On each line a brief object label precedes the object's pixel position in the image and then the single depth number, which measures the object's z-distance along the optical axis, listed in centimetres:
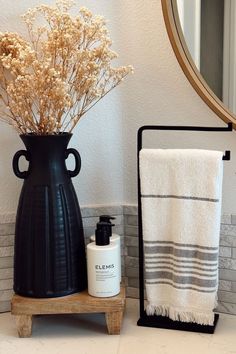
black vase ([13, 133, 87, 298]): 90
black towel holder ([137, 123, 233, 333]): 90
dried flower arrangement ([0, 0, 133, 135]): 84
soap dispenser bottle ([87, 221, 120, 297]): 90
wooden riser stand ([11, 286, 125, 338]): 90
